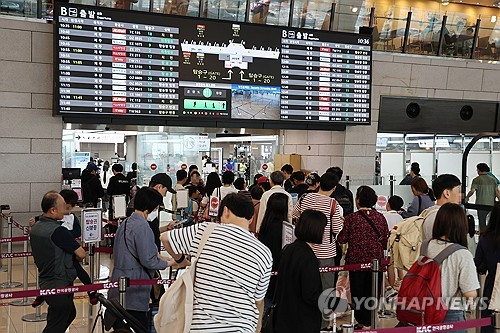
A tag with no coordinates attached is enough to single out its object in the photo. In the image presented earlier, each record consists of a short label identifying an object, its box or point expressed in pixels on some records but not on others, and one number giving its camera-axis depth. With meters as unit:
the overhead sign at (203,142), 17.09
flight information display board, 9.94
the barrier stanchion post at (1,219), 9.56
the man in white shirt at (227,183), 8.98
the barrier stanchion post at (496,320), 4.36
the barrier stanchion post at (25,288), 7.61
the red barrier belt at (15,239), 8.16
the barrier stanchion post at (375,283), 5.98
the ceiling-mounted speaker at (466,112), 14.60
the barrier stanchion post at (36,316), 6.86
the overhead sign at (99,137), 18.31
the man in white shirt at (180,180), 10.84
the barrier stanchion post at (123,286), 4.59
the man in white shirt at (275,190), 6.84
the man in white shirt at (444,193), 5.07
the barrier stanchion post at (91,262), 6.74
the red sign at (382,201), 9.40
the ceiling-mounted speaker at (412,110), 14.07
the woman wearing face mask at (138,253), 4.74
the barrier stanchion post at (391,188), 11.32
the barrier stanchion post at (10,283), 8.40
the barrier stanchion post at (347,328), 3.65
